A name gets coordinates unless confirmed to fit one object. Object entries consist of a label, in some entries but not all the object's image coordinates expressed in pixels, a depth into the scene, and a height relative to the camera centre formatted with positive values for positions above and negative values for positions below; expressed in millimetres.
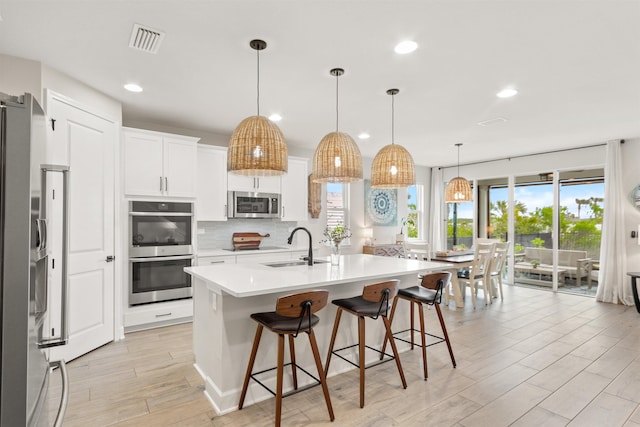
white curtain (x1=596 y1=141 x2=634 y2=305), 5551 -362
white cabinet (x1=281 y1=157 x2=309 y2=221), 5610 +326
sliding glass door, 6117 -236
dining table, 5188 -810
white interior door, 3221 -110
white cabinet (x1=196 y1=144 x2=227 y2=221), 4812 +387
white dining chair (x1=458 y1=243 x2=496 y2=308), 5324 -885
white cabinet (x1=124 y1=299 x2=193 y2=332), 4008 -1232
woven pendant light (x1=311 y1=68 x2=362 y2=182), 2836 +435
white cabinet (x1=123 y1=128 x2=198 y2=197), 4020 +574
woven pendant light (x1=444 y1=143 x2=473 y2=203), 5859 +362
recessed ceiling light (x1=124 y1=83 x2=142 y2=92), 3391 +1219
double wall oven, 4016 -466
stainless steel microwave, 5078 +103
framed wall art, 7129 +113
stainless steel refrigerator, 1096 -143
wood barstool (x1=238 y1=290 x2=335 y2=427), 2178 -729
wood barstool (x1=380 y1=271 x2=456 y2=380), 2979 -717
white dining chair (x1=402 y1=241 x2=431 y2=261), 5465 -604
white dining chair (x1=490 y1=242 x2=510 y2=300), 5664 -806
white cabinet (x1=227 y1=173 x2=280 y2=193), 5088 +412
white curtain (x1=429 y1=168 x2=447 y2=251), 8336 -37
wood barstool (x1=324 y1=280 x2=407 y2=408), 2547 -719
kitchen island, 2432 -786
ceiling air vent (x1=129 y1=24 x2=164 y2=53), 2396 +1230
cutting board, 5156 -429
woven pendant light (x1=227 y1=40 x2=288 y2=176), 2361 +440
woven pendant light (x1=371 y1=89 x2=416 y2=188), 3154 +399
